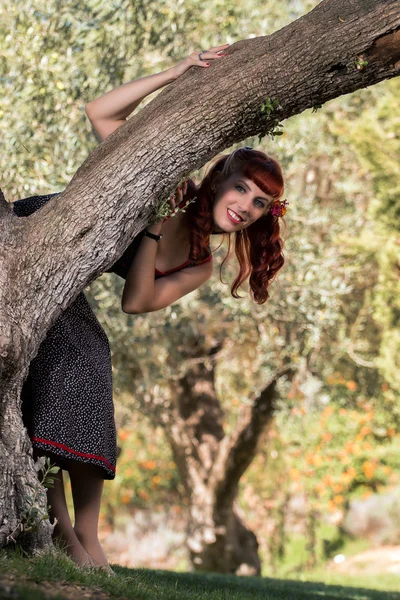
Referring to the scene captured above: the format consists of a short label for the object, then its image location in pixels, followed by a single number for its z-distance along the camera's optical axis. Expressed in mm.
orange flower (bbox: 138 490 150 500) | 15102
